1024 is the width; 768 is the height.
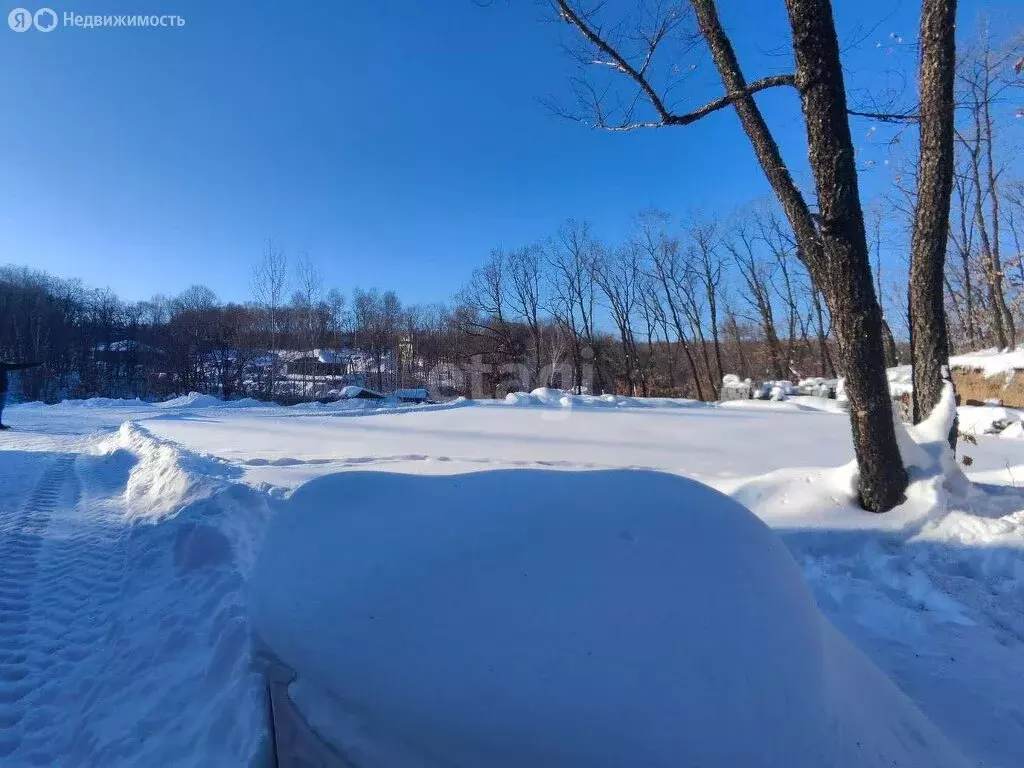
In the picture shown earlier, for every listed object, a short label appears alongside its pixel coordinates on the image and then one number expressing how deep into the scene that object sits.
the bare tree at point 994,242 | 15.10
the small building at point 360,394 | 23.91
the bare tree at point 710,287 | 29.58
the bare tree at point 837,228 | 3.33
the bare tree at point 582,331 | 31.41
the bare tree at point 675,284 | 30.04
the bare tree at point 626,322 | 31.42
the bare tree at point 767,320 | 28.73
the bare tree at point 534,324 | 31.22
